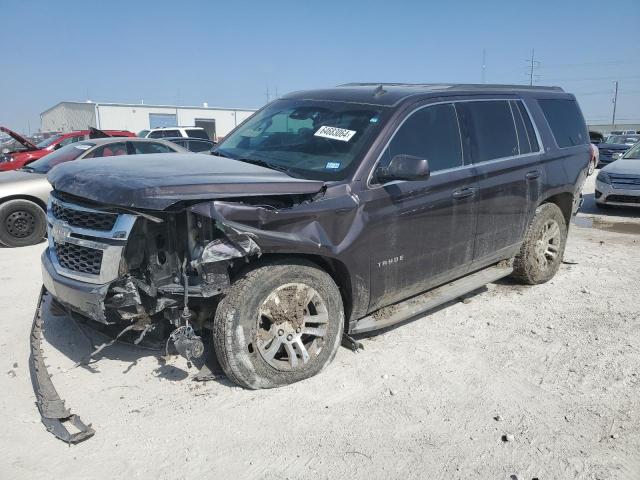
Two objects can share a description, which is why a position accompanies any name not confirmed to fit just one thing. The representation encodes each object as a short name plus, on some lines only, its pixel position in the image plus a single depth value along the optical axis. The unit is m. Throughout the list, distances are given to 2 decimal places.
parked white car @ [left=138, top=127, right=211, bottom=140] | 19.97
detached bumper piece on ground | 3.00
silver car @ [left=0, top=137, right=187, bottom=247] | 7.70
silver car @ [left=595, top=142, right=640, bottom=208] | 10.32
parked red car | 12.62
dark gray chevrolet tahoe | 3.21
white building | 46.00
